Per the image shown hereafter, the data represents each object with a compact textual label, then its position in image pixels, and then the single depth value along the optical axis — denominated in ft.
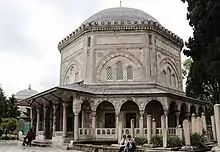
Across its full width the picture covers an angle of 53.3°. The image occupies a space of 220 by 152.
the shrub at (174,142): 34.35
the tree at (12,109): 88.15
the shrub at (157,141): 35.81
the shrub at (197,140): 35.02
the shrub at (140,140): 38.56
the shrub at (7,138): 74.97
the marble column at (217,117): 20.82
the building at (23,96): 97.71
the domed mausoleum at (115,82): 51.63
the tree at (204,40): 35.47
